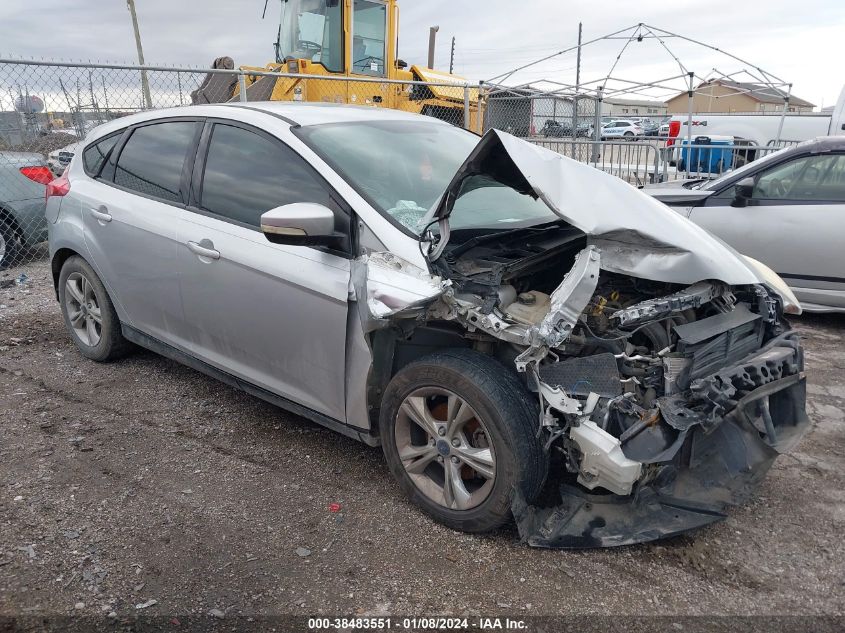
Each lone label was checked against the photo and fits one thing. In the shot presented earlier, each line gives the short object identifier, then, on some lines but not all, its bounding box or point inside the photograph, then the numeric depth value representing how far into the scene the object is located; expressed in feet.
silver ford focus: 8.37
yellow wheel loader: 32.32
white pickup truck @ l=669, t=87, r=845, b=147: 48.83
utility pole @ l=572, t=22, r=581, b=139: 35.80
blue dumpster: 34.88
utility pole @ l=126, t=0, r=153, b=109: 25.37
